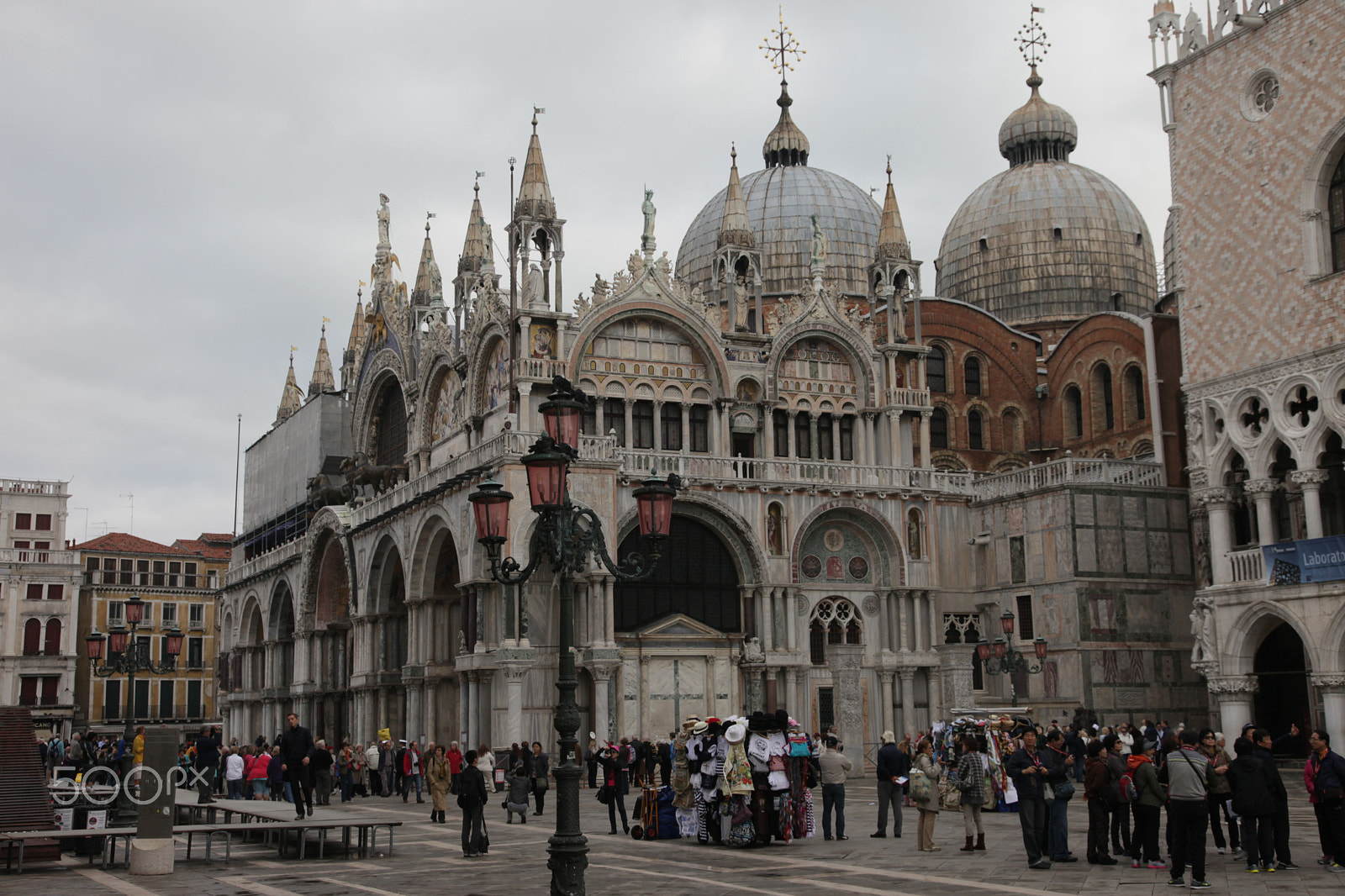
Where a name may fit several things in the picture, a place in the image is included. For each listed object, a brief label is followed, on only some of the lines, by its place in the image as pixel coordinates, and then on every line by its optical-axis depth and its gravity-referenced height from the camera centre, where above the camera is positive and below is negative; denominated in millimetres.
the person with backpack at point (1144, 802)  14688 -1022
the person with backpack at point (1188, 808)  13844 -1030
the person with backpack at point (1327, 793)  14367 -951
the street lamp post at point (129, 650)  28820 +1520
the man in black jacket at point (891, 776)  18688 -902
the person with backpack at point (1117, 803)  15508 -1080
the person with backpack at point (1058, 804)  15523 -1095
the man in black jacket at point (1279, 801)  14602 -1031
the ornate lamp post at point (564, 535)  12102 +1652
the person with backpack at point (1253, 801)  14453 -1011
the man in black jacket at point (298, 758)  21062 -591
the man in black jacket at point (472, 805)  17422 -1085
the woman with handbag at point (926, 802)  16891 -1117
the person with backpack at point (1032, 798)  15336 -1005
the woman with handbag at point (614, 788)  20172 -1060
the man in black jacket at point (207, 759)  23156 -677
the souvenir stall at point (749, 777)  17641 -849
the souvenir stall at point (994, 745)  22219 -667
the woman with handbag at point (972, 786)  16578 -930
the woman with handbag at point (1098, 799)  15516 -1043
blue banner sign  29031 +2637
